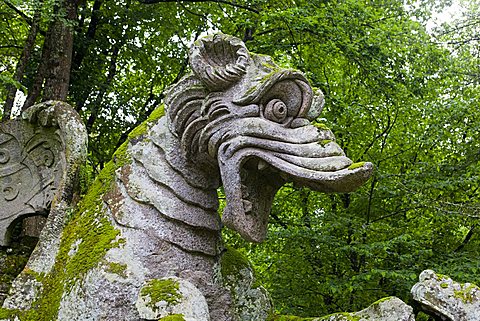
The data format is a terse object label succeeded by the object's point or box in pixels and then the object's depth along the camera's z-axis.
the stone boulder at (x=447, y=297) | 2.02
